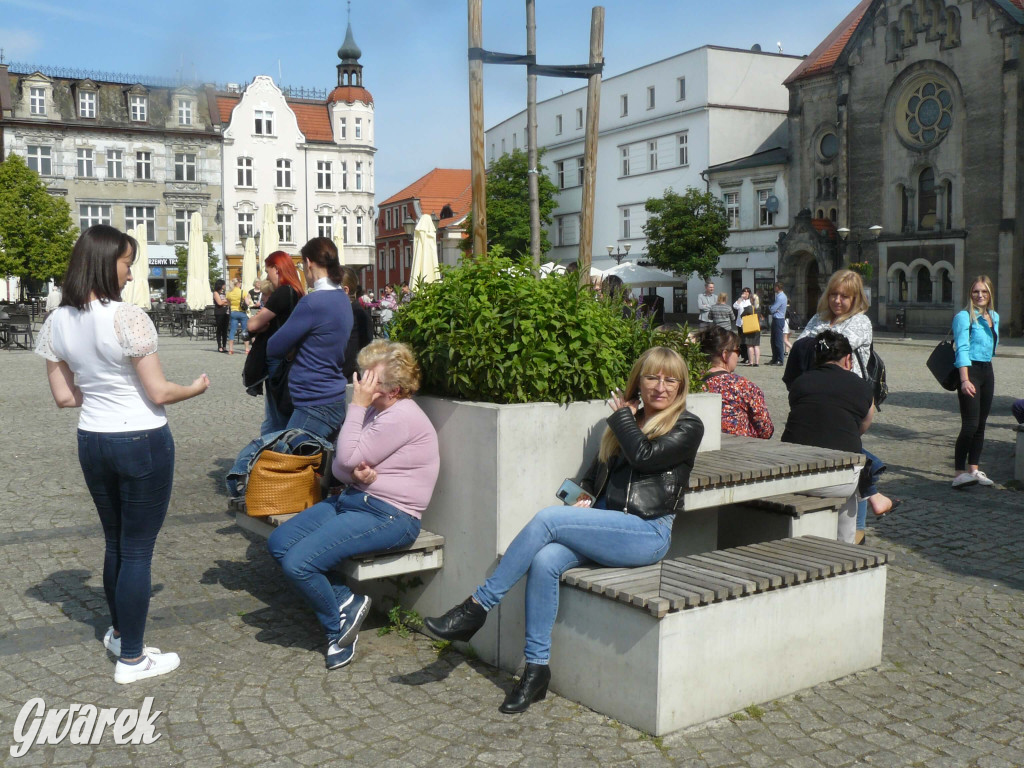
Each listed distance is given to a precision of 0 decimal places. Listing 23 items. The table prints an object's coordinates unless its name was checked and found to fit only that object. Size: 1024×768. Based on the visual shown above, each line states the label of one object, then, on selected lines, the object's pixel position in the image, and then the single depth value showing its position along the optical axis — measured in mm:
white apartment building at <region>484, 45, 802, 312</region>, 58031
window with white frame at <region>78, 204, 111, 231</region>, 63312
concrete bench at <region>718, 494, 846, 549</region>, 5598
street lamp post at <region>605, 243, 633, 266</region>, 60919
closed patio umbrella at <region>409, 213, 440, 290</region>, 24891
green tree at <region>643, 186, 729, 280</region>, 51281
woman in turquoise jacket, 9375
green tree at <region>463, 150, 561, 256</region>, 64250
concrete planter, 4770
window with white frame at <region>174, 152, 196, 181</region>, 65312
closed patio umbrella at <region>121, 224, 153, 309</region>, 34750
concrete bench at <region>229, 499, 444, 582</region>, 4871
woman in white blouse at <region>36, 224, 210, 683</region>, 4461
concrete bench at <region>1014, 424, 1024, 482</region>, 9320
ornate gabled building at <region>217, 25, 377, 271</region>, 66062
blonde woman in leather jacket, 4441
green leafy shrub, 4867
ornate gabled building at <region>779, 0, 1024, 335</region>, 40875
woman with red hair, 6727
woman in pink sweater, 4824
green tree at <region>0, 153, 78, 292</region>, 48250
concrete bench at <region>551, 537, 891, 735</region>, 4137
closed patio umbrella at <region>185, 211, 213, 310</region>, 36528
